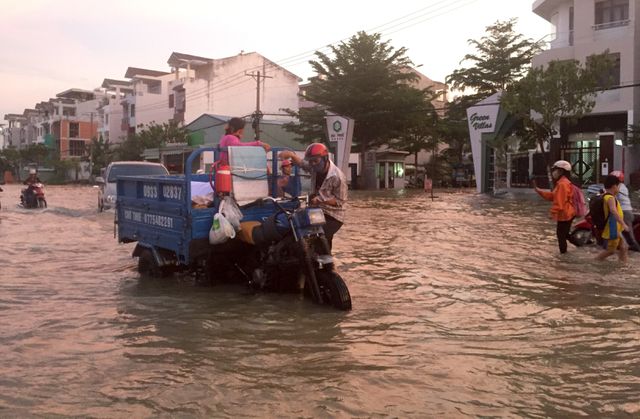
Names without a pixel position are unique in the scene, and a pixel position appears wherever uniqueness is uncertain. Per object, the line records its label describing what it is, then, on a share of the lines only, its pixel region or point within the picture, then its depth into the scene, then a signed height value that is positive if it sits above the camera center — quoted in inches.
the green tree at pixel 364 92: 1525.6 +237.6
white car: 662.5 +15.1
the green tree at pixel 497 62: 1711.4 +350.1
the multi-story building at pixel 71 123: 3090.6 +318.1
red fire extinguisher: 254.1 +1.3
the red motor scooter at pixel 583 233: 410.6 -33.2
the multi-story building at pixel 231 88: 2234.3 +363.2
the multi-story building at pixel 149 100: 2532.0 +354.3
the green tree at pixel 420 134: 1598.2 +142.1
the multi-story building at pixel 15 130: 3905.0 +365.9
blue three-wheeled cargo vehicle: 233.8 -18.9
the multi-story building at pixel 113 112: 2805.1 +341.7
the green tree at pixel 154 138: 2046.0 +161.2
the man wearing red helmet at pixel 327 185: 247.4 +0.1
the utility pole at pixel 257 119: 1420.6 +161.7
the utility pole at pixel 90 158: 2511.1 +111.9
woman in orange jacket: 370.9 -7.8
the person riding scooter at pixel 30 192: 814.5 -9.9
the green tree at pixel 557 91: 882.8 +140.5
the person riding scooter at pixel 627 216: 373.1 -18.7
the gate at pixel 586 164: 1160.8 +42.0
